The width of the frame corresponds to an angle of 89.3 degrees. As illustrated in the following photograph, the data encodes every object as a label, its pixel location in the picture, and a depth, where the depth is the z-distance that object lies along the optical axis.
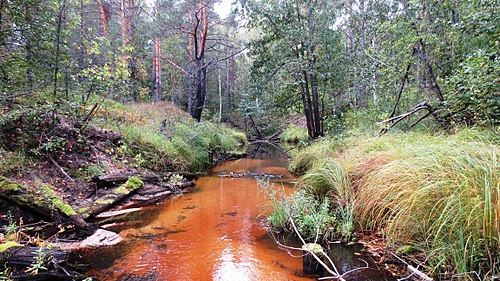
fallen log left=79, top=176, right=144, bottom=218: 4.02
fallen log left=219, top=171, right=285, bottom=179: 7.80
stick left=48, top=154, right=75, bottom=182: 4.35
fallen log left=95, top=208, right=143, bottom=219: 4.15
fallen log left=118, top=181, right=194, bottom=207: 4.89
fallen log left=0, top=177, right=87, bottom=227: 3.26
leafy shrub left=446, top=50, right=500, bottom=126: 3.43
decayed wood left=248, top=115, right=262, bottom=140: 21.78
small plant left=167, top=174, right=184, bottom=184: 5.99
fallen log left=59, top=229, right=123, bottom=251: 3.03
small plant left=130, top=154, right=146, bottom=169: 5.66
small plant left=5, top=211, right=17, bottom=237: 2.57
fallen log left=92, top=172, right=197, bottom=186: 4.66
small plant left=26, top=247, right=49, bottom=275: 2.06
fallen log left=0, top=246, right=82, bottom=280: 2.13
